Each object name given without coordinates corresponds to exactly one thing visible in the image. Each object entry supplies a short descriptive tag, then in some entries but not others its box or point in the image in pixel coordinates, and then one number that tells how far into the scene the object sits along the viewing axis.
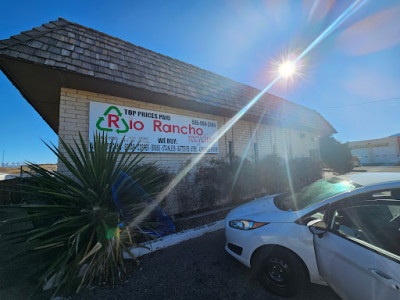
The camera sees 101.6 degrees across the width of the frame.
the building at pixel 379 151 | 31.28
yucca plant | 2.32
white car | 2.09
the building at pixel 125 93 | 3.81
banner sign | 4.76
